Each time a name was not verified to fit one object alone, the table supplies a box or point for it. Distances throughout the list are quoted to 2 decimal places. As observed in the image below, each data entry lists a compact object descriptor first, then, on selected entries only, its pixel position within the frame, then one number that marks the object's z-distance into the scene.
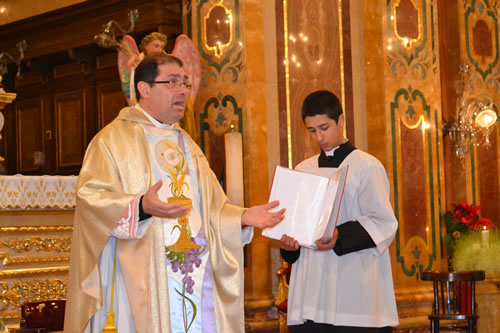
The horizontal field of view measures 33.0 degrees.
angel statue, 6.45
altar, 5.98
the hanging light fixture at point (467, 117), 8.38
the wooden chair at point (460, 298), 5.54
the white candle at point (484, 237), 7.34
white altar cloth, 5.96
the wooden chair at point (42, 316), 4.22
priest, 3.12
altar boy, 3.57
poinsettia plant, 7.71
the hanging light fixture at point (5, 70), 6.55
